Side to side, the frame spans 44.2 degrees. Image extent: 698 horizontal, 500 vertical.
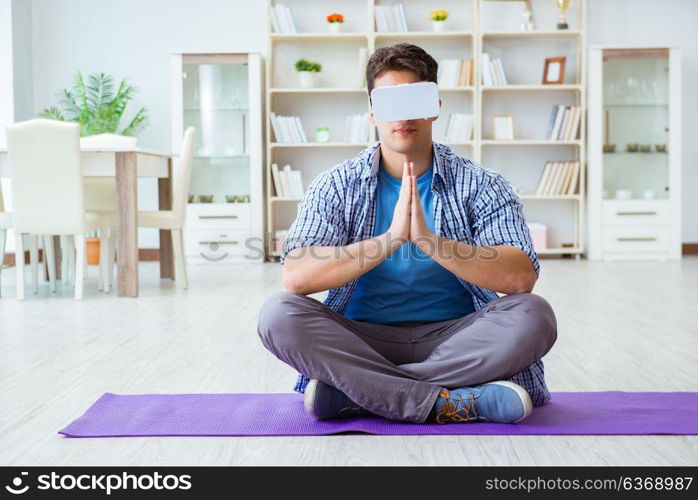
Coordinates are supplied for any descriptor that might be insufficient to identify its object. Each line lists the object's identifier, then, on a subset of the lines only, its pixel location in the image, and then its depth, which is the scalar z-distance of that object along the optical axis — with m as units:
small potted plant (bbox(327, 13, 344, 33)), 6.26
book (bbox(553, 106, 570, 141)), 6.32
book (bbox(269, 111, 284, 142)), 6.33
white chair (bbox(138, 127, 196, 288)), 4.60
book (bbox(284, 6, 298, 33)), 6.30
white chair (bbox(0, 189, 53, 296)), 4.27
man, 1.77
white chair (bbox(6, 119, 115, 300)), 4.09
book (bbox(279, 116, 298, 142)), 6.35
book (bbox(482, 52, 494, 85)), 6.25
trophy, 6.24
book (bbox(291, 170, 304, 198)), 6.37
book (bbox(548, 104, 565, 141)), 6.32
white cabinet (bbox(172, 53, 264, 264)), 6.29
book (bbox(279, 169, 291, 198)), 6.36
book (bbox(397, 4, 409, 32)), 6.29
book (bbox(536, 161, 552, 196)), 6.39
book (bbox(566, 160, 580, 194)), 6.31
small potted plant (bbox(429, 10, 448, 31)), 6.23
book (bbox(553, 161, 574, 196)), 6.34
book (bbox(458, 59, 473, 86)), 6.28
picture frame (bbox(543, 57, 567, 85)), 6.34
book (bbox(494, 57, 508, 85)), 6.30
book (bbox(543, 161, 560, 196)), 6.37
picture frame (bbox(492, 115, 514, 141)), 6.38
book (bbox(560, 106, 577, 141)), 6.31
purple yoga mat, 1.75
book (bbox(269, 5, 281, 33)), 6.31
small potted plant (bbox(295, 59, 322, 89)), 6.31
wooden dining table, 4.25
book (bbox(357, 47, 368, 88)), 6.23
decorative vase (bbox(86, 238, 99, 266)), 6.05
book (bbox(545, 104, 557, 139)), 6.36
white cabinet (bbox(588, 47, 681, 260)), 6.29
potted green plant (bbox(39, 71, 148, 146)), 6.13
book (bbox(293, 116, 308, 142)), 6.36
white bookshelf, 6.32
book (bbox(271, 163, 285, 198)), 6.34
